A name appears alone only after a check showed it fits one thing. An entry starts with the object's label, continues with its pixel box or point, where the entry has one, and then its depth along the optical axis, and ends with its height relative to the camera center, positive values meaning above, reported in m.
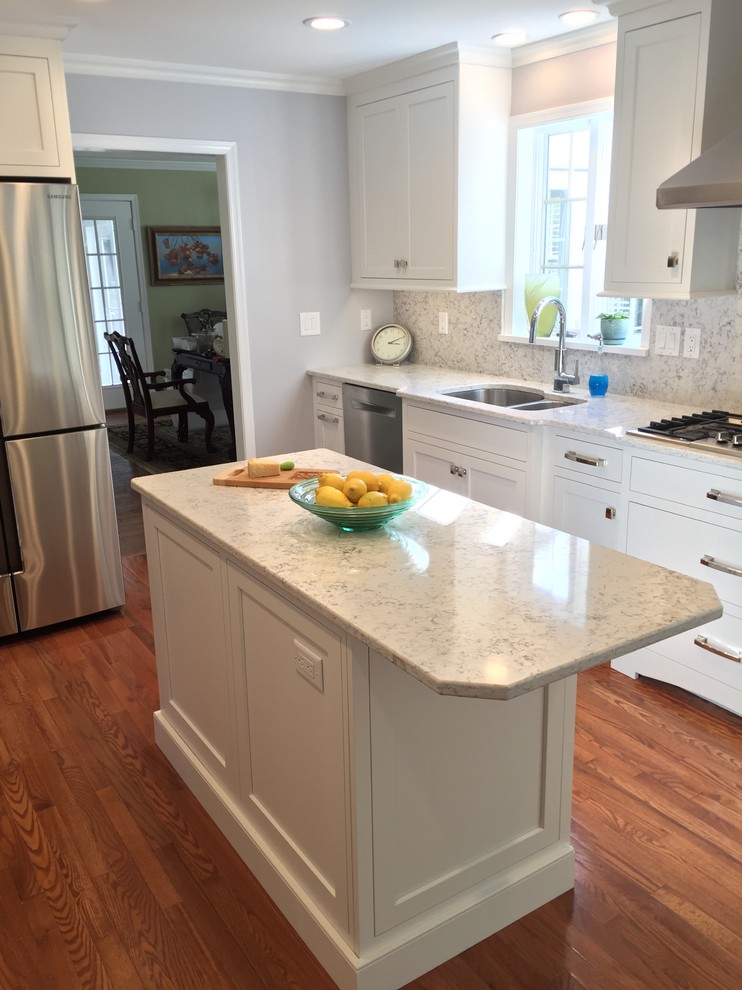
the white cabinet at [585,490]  3.06 -0.81
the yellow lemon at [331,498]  1.93 -0.50
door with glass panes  8.38 +0.07
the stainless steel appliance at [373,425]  4.16 -0.75
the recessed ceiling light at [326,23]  3.27 +0.95
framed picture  8.64 +0.22
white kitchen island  1.52 -0.90
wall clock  4.88 -0.40
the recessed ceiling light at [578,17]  3.27 +0.96
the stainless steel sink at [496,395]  4.08 -0.59
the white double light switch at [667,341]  3.41 -0.29
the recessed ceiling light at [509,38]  3.58 +0.97
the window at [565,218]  3.73 +0.23
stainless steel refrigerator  3.29 -0.60
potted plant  3.62 -0.24
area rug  6.62 -1.41
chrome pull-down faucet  3.68 -0.38
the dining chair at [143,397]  6.72 -0.96
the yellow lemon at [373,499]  1.94 -0.50
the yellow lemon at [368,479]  2.01 -0.48
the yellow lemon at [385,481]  2.00 -0.48
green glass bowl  1.93 -0.53
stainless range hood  2.48 +0.25
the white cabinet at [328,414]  4.58 -0.75
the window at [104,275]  8.41 +0.03
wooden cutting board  2.43 -0.57
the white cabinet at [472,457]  3.41 -0.79
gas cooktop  2.74 -0.55
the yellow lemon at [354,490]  1.95 -0.48
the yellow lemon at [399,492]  1.96 -0.49
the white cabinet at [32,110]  3.23 +0.64
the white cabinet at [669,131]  2.82 +0.46
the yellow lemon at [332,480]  2.00 -0.48
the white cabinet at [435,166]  3.88 +0.50
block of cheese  2.46 -0.55
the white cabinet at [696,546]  2.71 -0.91
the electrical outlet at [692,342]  3.32 -0.29
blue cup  3.65 -0.48
